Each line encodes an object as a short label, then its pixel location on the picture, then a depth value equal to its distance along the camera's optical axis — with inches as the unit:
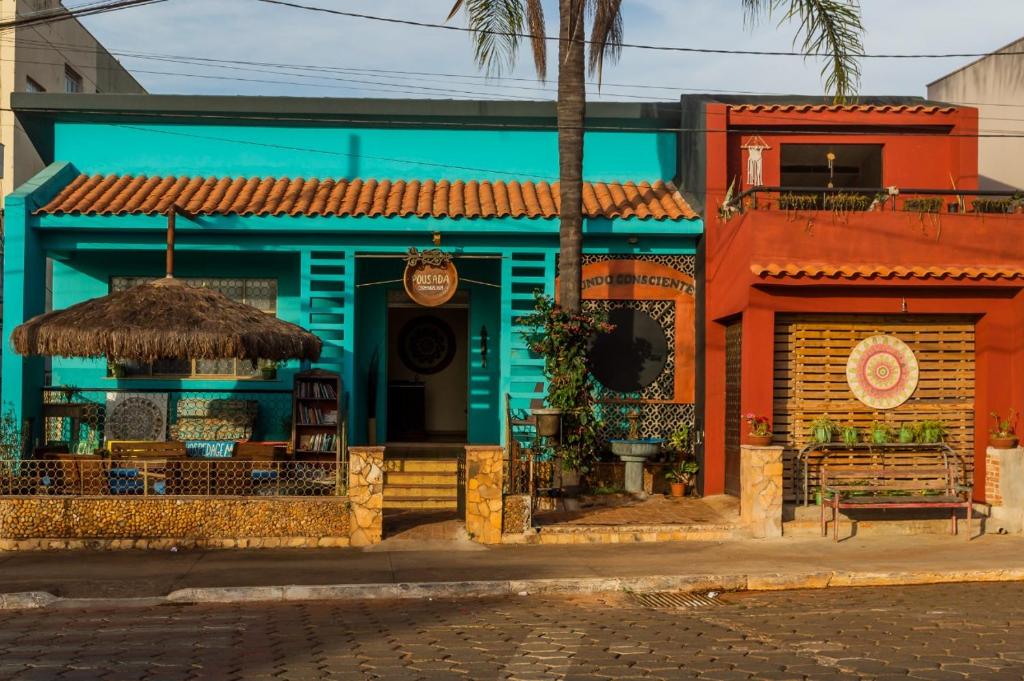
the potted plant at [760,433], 522.3
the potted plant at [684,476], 622.2
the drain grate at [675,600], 390.9
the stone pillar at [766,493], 517.3
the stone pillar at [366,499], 491.2
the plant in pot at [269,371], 668.7
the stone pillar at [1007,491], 536.4
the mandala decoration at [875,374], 559.8
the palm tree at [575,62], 580.7
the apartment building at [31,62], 1078.4
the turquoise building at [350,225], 627.8
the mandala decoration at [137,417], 636.1
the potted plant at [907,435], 552.1
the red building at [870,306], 542.0
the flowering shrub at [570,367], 578.6
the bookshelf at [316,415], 618.5
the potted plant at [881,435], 549.3
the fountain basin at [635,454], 597.9
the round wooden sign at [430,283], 623.8
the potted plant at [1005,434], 541.3
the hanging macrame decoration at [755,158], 663.1
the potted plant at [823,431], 546.6
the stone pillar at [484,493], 501.0
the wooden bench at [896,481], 515.2
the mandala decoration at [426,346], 802.8
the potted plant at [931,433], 553.3
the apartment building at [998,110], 935.7
